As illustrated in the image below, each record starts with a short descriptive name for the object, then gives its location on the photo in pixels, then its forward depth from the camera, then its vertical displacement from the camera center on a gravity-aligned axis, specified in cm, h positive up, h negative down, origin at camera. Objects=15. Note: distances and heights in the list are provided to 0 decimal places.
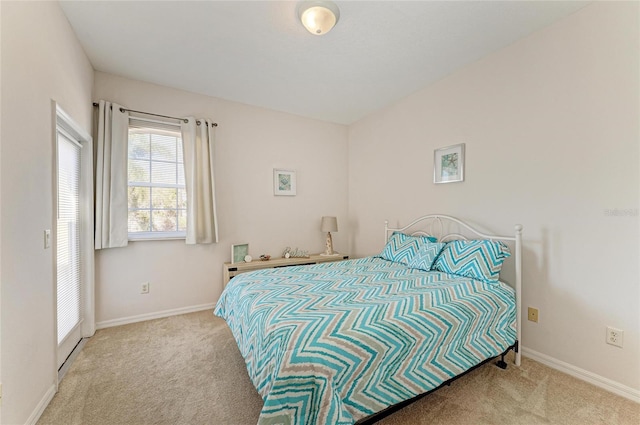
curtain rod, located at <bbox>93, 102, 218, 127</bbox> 272 +111
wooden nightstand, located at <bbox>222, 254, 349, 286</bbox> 318 -67
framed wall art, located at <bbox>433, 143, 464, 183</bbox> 267 +49
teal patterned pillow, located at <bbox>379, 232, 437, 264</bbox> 269 -39
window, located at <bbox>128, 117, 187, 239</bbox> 294 +37
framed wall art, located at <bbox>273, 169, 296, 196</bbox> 374 +43
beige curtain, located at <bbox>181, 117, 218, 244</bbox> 307 +39
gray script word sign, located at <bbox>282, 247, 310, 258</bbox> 374 -59
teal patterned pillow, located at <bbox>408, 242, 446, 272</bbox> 243 -44
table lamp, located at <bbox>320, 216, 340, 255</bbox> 383 -23
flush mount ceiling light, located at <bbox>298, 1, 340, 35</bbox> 178 +137
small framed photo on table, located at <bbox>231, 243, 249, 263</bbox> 336 -51
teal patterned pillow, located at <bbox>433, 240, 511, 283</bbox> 208 -41
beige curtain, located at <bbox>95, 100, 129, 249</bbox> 264 +38
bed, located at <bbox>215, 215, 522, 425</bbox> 114 -63
